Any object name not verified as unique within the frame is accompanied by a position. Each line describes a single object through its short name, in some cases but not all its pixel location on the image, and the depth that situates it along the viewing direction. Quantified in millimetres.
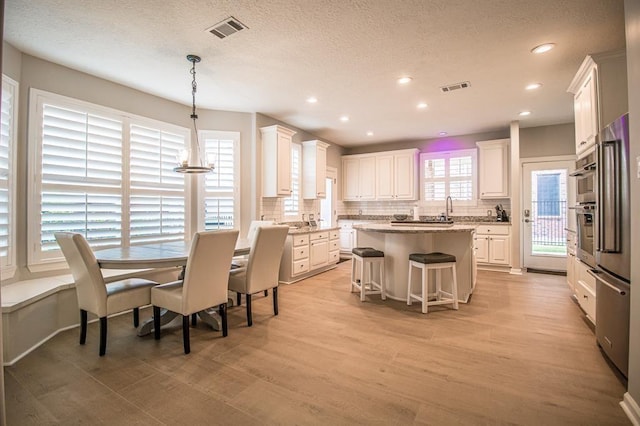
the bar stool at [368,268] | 3930
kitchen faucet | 6523
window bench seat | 2457
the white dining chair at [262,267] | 3150
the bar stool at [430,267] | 3441
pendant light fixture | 3123
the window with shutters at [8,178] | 2895
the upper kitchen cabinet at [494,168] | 5863
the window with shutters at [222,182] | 4809
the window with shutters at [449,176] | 6371
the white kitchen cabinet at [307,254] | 4859
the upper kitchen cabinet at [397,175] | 6777
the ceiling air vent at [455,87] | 3891
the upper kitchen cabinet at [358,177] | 7266
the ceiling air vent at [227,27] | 2598
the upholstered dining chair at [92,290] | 2488
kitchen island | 3854
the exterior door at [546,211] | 5586
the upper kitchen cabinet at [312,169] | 6016
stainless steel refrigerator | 2096
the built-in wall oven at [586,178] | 2779
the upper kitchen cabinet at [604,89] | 2926
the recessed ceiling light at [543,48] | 2979
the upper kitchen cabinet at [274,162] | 5055
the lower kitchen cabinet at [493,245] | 5633
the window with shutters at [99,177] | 3221
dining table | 2537
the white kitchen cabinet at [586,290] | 2877
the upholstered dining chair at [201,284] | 2564
